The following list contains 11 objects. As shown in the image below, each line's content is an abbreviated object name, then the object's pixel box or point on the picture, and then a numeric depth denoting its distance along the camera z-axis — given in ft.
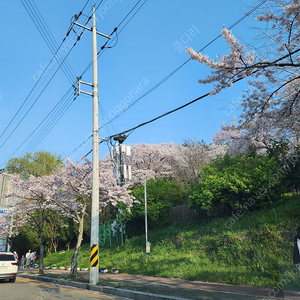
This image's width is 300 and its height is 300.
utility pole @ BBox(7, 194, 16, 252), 86.88
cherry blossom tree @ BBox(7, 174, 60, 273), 55.31
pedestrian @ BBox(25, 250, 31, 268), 91.25
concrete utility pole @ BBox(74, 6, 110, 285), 37.37
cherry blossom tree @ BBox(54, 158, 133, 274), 53.16
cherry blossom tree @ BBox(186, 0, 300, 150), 24.67
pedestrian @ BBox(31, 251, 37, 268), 89.07
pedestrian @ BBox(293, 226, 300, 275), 18.28
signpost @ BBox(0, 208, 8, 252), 102.58
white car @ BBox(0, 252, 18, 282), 45.42
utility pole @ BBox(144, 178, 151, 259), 56.59
